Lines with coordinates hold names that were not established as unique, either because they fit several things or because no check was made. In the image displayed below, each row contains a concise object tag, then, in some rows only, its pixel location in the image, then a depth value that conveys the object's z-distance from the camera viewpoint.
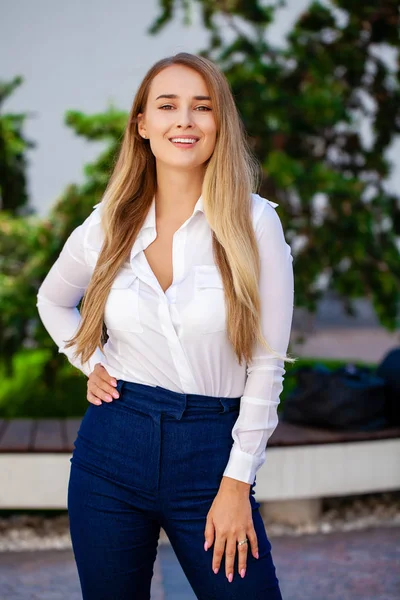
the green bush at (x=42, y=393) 5.88
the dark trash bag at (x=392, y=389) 4.64
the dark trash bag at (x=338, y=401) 4.48
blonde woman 1.78
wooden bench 4.04
